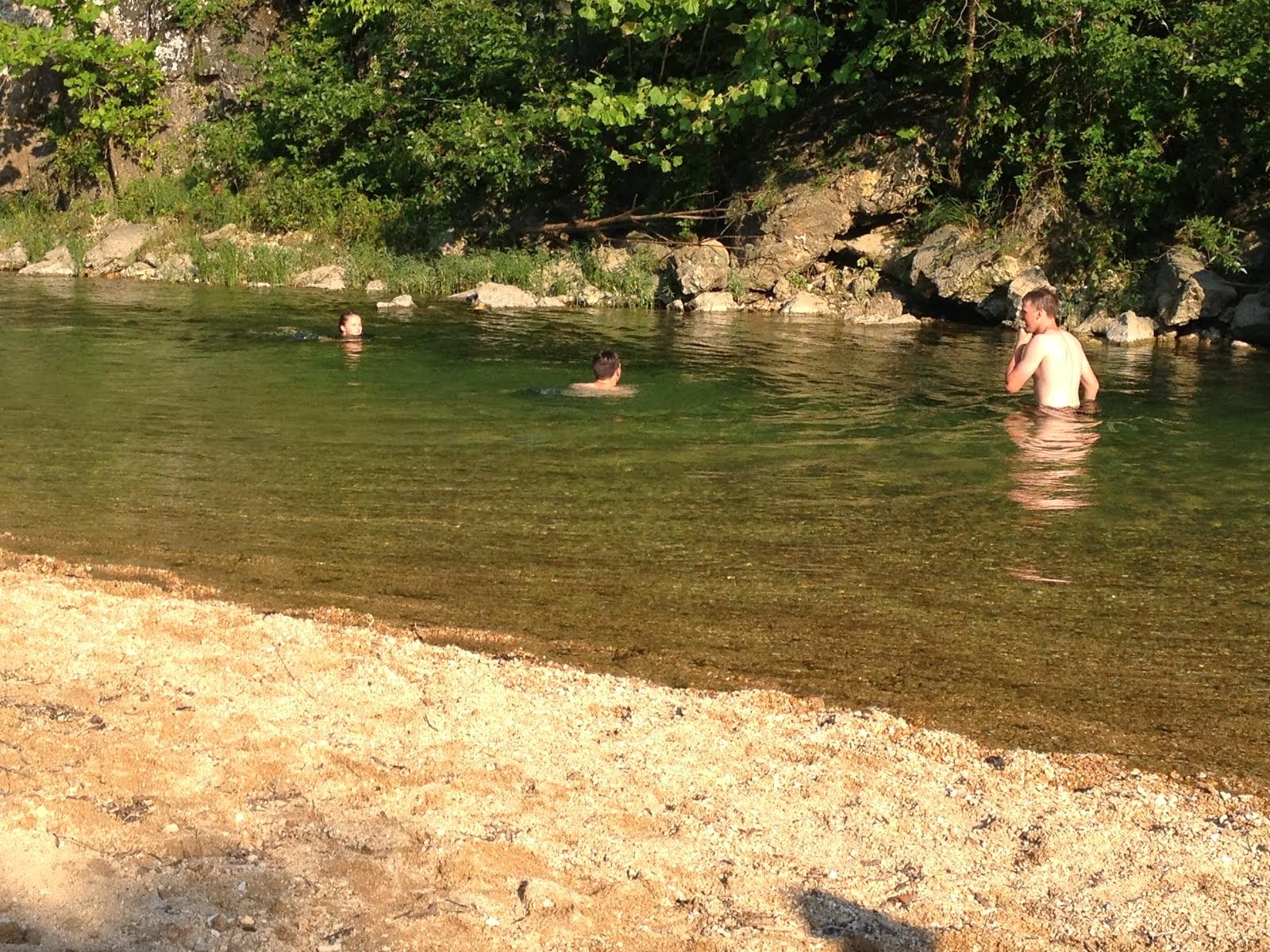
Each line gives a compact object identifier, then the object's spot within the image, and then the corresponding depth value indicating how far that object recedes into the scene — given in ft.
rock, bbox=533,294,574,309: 75.72
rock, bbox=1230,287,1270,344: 57.67
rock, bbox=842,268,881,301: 74.02
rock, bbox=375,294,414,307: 72.90
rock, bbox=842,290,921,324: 69.62
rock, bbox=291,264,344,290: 84.38
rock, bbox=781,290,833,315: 72.84
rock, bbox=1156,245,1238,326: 59.88
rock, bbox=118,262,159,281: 89.66
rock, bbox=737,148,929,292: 76.69
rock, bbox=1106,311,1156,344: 60.13
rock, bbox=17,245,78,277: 90.22
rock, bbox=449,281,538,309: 74.41
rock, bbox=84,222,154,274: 91.09
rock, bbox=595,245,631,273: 79.92
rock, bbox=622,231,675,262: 81.92
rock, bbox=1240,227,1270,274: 61.52
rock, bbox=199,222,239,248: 94.94
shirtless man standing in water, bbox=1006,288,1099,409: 36.78
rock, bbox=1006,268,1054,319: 65.21
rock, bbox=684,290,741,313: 74.54
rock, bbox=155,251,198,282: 88.69
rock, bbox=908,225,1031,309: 68.18
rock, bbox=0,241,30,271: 92.92
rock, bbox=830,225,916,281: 74.18
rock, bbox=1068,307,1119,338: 61.93
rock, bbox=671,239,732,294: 76.28
